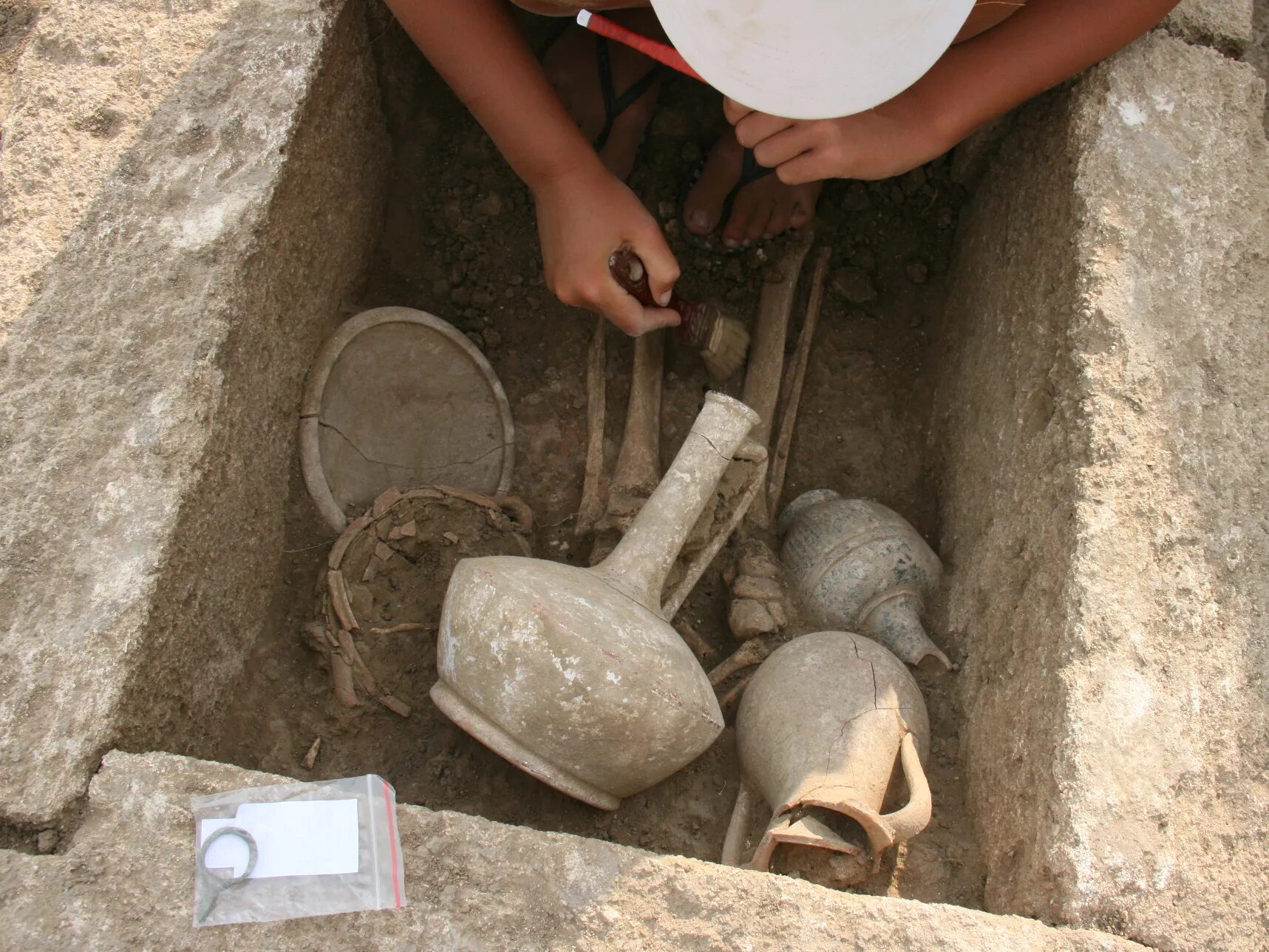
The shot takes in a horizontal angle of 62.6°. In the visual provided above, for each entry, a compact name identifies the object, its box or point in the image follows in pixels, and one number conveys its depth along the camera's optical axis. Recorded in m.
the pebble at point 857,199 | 2.26
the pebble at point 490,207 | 2.23
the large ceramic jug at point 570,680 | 1.35
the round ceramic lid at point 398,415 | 1.80
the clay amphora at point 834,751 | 1.40
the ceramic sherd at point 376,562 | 1.66
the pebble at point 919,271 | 2.27
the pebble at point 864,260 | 2.29
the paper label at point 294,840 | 1.17
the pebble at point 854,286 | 2.25
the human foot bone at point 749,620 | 1.76
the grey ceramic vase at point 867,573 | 1.75
